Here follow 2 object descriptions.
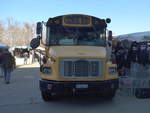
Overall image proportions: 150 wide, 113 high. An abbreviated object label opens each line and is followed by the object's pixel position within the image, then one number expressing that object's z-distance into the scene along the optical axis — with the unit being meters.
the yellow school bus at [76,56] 4.57
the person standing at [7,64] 7.93
